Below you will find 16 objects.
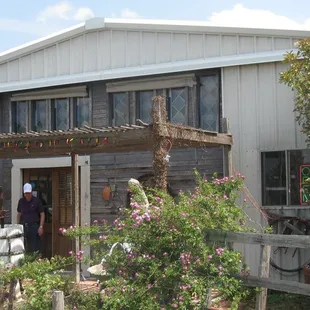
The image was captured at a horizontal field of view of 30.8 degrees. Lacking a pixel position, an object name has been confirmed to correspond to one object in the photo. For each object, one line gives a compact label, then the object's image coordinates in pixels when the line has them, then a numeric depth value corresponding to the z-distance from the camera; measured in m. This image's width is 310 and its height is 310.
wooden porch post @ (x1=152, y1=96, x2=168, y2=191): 6.52
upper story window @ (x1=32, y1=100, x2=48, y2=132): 11.47
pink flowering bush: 5.52
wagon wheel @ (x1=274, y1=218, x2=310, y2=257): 8.87
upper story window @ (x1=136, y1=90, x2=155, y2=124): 10.48
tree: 7.81
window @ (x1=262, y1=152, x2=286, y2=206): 9.26
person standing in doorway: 10.32
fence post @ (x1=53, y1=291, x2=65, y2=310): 5.08
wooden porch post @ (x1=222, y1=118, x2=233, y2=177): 9.16
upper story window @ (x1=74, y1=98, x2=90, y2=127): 11.01
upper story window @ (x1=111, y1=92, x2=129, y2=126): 10.59
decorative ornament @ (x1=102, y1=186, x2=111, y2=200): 10.55
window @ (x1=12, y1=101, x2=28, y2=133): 11.67
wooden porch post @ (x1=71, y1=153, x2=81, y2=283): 8.63
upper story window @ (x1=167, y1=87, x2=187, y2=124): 10.09
